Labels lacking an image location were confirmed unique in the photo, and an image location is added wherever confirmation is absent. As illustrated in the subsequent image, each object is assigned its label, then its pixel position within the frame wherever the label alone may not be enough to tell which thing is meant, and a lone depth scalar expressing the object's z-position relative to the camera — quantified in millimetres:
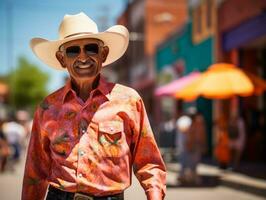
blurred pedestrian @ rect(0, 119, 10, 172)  15625
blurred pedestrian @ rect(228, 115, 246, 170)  14539
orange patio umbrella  12789
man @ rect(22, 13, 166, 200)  2938
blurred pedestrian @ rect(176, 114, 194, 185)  12922
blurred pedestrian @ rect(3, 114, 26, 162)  16703
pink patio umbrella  16134
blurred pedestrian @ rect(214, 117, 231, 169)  14445
